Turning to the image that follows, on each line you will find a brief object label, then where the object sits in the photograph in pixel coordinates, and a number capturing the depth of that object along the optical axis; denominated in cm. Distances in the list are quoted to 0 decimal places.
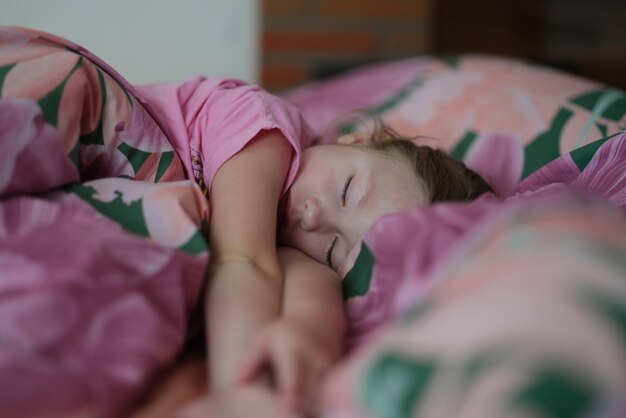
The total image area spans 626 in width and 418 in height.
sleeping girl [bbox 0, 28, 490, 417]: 63
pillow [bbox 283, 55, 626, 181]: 124
